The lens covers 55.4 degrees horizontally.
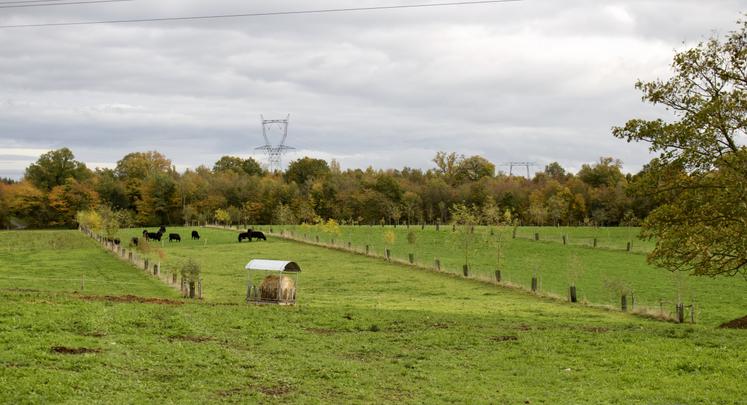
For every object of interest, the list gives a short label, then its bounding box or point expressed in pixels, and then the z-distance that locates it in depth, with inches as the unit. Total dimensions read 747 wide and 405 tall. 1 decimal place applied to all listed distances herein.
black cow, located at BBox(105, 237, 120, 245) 2930.6
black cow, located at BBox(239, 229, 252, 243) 3288.9
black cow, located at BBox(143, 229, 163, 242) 3435.3
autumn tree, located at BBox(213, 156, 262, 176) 7219.5
